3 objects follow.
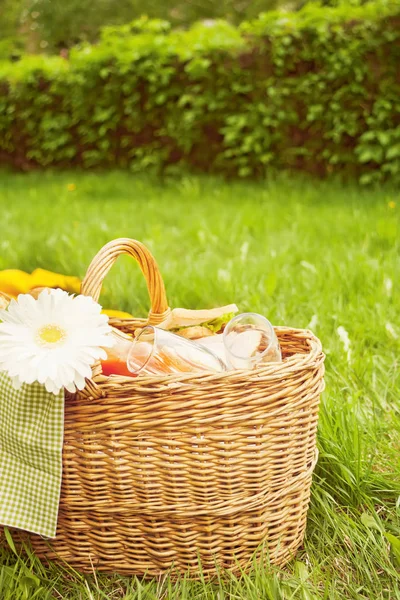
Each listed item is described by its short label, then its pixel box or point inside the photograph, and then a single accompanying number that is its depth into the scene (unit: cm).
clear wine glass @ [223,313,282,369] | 185
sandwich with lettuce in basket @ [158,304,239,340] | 202
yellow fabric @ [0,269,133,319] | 220
